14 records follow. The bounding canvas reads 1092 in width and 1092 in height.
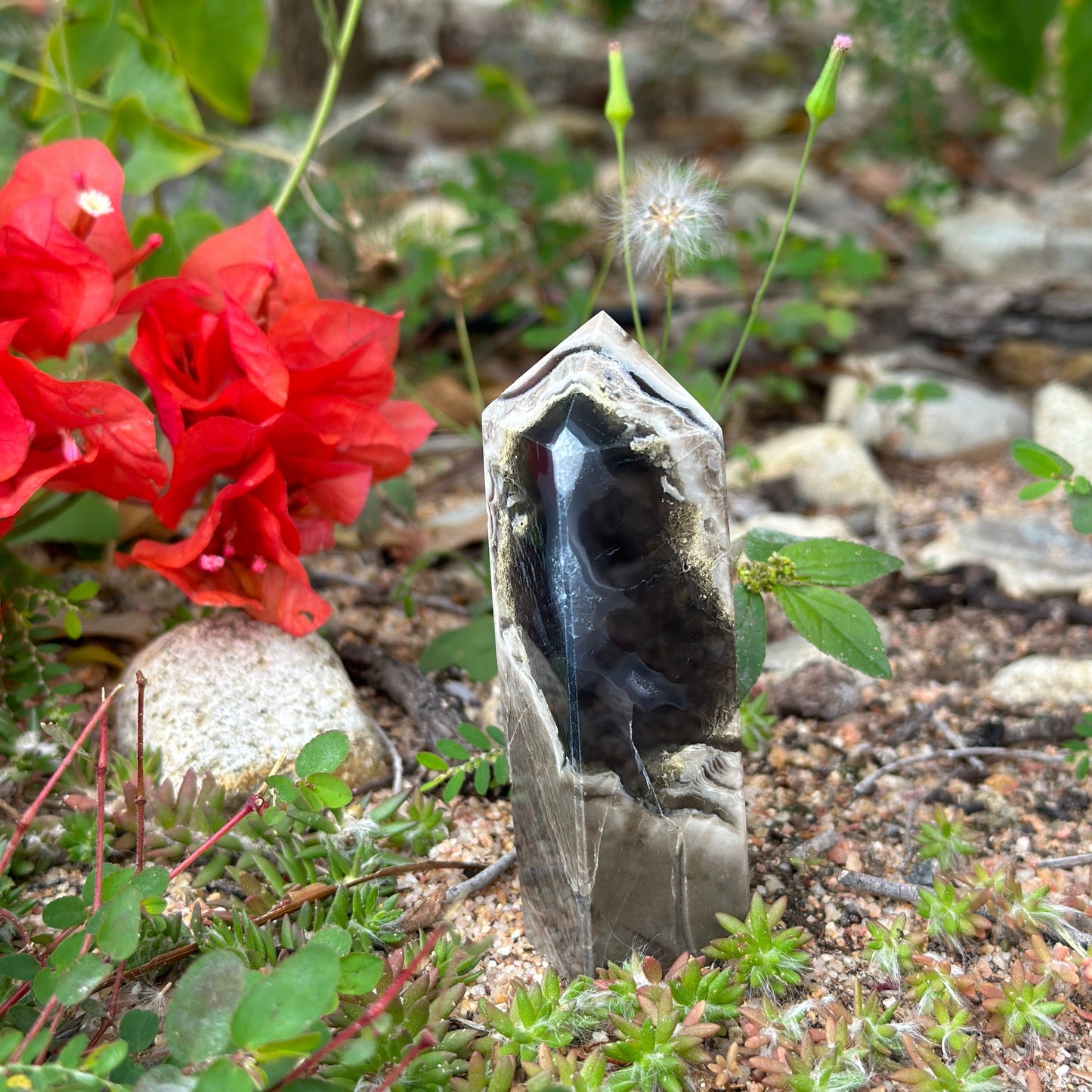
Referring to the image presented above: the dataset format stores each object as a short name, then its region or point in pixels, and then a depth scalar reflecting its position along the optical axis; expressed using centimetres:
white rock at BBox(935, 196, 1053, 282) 103
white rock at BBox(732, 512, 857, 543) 64
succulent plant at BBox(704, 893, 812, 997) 52
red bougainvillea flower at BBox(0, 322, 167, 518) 53
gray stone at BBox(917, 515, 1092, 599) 64
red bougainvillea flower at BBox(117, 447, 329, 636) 55
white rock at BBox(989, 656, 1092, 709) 59
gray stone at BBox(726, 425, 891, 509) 74
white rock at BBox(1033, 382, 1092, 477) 72
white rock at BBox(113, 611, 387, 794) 56
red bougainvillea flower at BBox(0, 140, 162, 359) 54
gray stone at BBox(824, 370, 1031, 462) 80
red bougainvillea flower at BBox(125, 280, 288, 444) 55
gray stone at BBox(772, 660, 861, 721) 59
